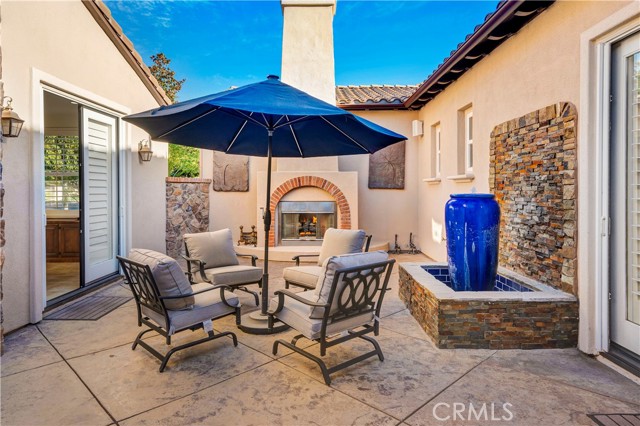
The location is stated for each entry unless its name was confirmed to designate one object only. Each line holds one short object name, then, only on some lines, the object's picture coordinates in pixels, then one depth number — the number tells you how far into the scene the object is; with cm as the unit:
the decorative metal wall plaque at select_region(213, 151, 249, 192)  971
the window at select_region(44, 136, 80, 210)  845
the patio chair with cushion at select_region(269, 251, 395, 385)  298
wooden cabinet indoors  814
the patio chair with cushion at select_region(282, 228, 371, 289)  501
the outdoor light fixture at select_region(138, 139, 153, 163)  689
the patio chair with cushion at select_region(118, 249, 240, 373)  312
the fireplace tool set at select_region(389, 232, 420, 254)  953
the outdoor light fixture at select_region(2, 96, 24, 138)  384
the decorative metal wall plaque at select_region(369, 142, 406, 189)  967
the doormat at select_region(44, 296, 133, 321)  457
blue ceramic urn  395
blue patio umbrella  314
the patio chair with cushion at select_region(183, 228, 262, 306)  490
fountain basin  353
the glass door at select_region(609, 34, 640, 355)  312
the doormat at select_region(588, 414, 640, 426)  237
